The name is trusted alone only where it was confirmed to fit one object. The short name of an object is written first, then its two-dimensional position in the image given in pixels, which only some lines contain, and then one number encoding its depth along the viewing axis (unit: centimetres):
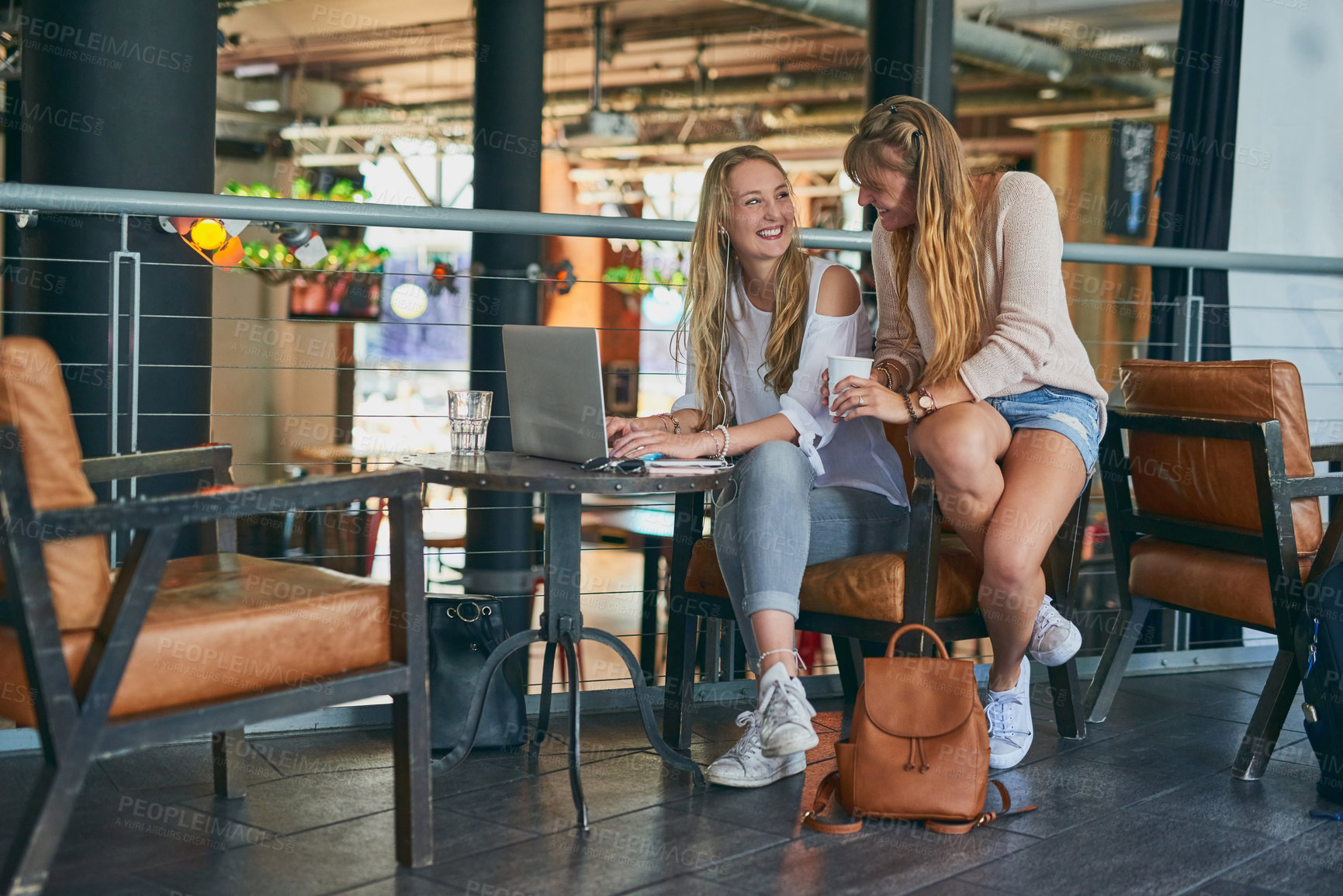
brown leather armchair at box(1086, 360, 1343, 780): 259
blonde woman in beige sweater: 248
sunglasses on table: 223
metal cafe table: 215
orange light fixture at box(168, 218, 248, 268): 297
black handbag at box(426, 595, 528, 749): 264
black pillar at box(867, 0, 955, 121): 430
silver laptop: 224
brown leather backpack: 221
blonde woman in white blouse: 240
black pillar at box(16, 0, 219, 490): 335
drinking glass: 247
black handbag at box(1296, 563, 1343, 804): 245
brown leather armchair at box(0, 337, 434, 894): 162
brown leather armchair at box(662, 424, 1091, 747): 247
